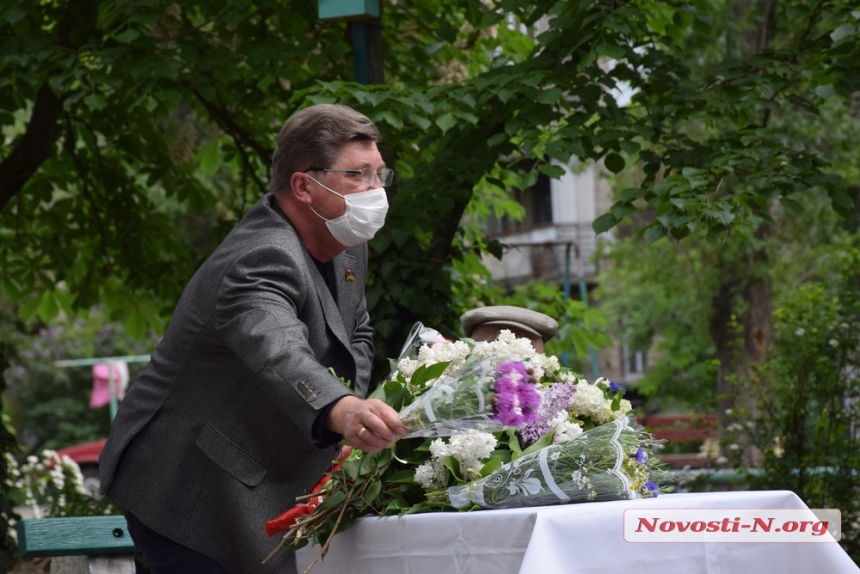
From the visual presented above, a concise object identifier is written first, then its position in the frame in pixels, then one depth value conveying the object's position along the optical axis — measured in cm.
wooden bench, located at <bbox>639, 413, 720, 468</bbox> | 916
